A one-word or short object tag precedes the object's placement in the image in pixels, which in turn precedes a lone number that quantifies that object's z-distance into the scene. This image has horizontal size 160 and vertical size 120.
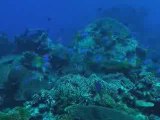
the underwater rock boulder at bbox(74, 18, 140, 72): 6.01
